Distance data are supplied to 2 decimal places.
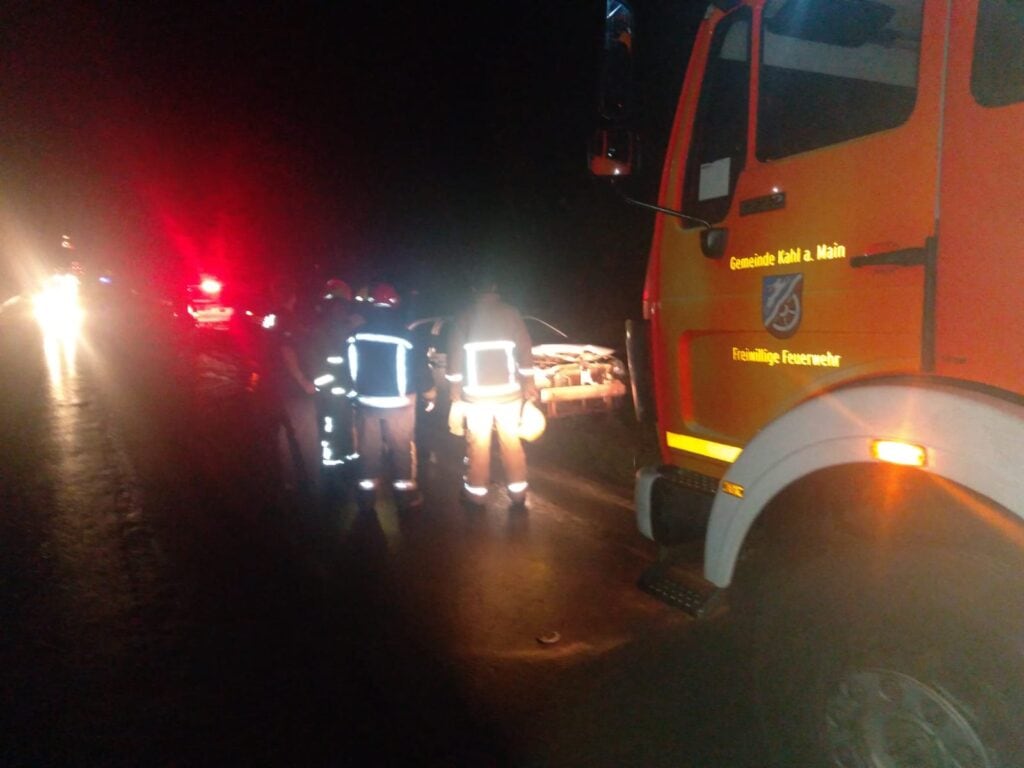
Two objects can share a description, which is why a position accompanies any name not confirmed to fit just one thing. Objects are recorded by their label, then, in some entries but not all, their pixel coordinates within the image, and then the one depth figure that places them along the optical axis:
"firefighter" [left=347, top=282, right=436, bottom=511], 6.69
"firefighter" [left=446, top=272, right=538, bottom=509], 6.61
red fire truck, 2.28
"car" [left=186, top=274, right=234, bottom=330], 23.68
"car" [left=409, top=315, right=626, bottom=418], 9.56
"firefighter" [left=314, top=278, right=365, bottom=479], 7.17
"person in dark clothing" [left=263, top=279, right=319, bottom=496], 7.93
